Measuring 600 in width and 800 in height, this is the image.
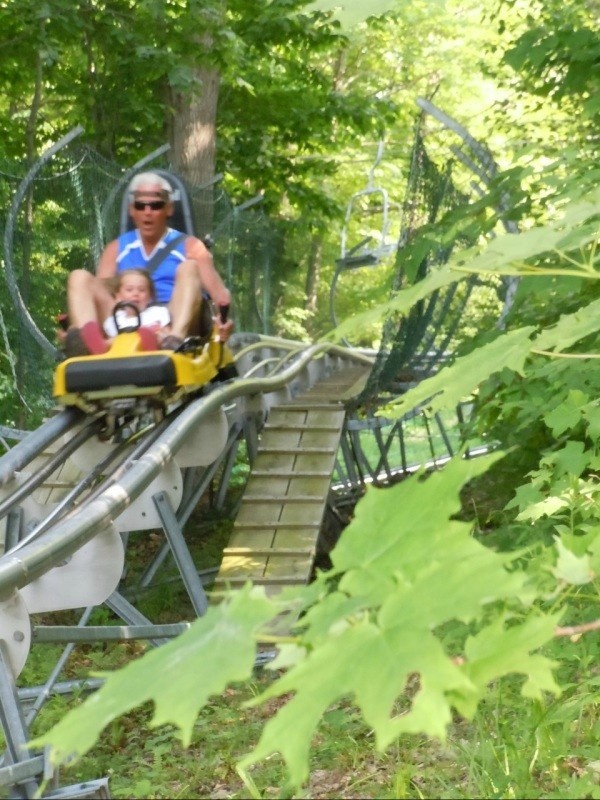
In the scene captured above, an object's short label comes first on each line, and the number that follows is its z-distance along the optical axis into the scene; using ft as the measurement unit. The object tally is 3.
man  37.19
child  37.73
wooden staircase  37.14
